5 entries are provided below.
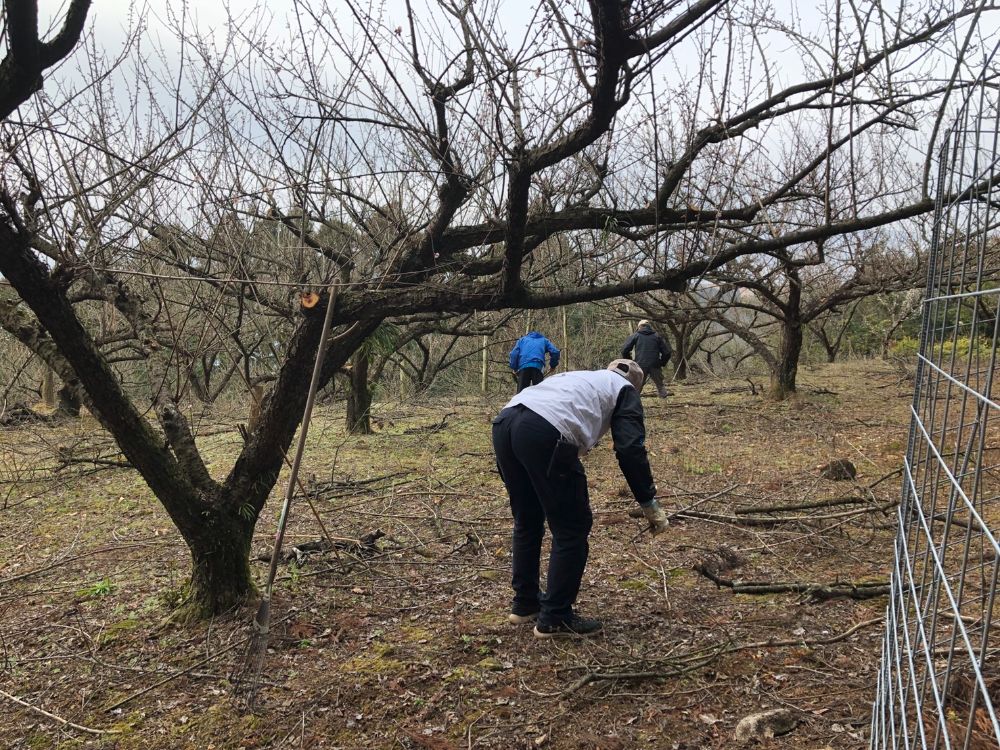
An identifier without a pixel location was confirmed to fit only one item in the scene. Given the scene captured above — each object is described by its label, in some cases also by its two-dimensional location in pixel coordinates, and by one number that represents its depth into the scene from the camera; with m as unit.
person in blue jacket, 8.18
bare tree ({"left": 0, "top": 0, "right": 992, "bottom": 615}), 3.30
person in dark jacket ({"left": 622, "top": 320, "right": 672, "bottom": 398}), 10.90
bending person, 3.24
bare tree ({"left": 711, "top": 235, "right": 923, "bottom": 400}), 9.19
